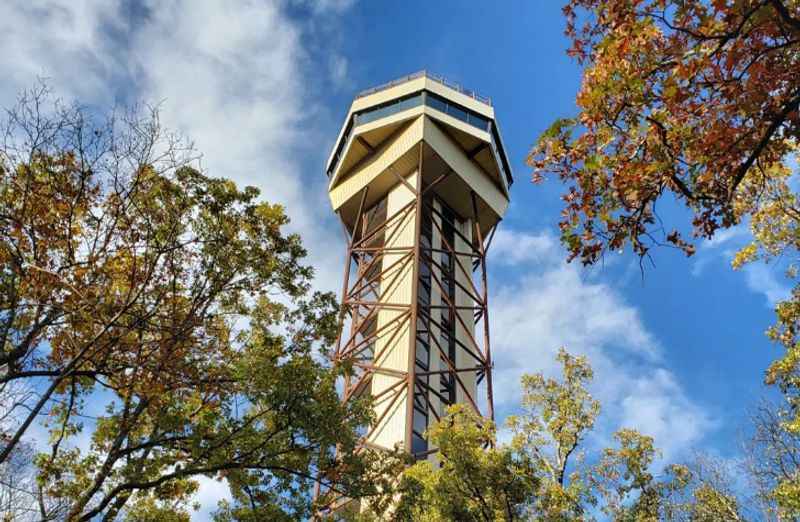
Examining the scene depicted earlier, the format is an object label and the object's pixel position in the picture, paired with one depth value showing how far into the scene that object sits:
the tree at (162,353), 7.66
